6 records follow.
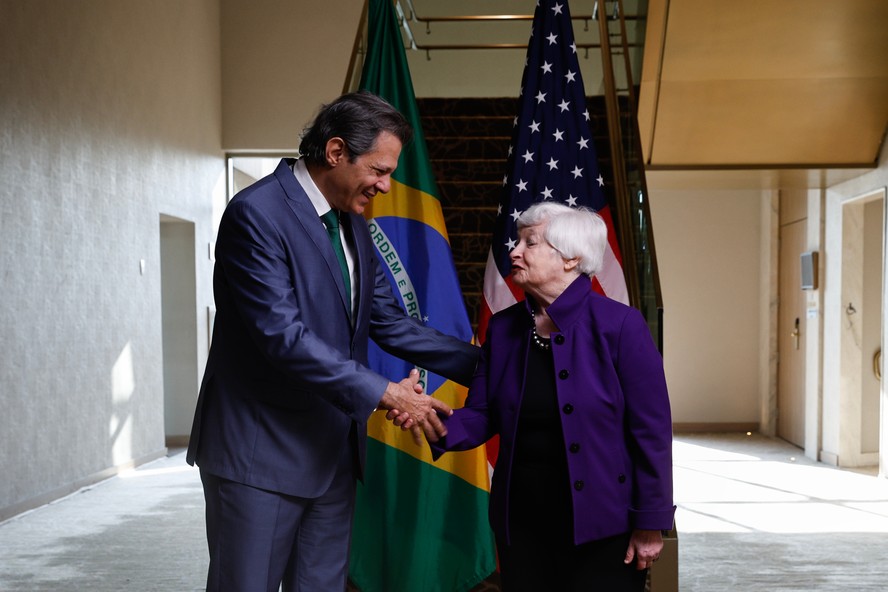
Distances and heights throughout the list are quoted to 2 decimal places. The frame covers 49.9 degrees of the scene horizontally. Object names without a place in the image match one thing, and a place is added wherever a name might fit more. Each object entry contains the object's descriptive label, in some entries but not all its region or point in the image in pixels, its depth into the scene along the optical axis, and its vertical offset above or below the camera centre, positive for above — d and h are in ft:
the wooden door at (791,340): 33.96 -2.55
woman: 7.63 -1.28
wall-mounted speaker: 30.32 +0.01
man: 7.48 -0.79
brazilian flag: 12.55 -2.66
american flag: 13.47 +1.66
